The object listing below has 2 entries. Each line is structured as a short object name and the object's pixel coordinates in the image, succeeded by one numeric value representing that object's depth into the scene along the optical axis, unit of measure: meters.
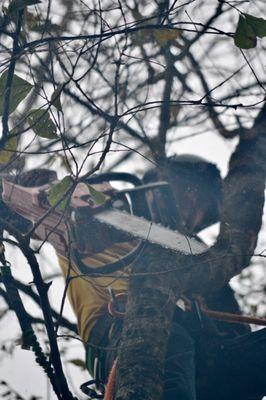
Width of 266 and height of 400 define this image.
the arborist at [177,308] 7.08
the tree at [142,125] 5.28
